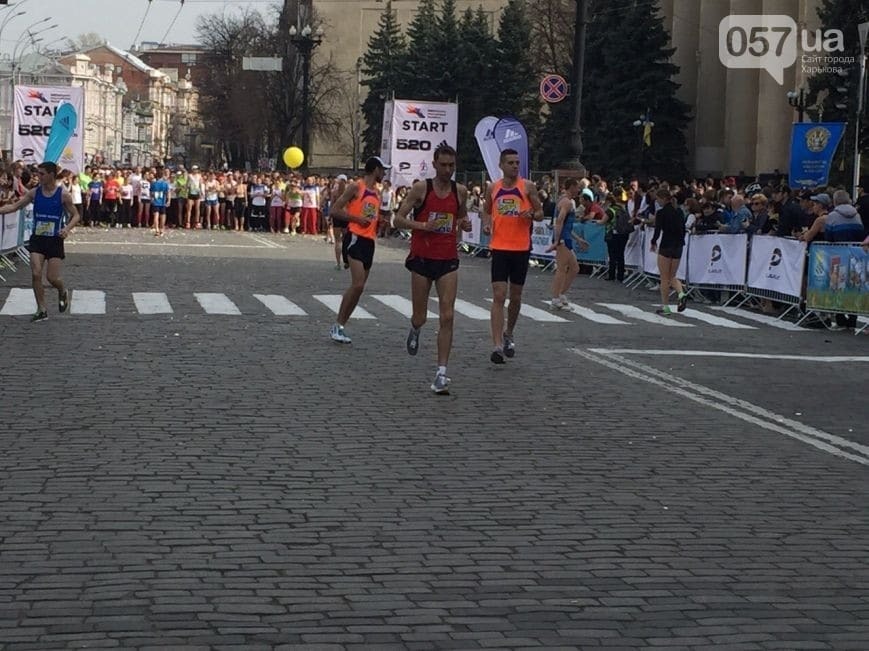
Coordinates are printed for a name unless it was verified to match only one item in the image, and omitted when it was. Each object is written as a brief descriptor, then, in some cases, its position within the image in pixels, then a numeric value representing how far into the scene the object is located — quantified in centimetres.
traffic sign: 3828
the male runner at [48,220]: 1831
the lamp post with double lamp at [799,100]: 4625
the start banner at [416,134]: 4056
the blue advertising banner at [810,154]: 2845
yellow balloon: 5289
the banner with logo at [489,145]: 3378
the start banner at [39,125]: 3775
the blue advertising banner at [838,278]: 2058
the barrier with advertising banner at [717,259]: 2497
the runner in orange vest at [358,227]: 1647
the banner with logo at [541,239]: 3444
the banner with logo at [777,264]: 2252
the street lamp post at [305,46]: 5881
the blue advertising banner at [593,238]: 3133
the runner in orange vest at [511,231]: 1487
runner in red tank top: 1329
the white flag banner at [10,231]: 2756
